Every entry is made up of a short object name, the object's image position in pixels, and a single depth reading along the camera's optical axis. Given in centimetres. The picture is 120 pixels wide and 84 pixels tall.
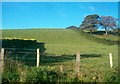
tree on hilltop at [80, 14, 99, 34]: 9289
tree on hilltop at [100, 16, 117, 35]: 9550
